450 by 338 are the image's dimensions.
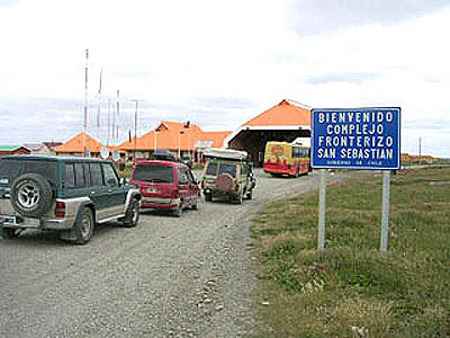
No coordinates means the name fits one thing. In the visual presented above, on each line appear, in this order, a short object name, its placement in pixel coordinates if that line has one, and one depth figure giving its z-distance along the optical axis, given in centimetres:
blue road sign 938
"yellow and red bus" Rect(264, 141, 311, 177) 4450
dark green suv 1023
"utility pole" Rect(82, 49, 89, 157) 3529
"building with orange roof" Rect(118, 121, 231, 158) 7044
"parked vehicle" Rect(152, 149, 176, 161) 2564
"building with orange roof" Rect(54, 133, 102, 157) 6788
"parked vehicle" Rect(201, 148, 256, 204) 2195
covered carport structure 5981
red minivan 1633
